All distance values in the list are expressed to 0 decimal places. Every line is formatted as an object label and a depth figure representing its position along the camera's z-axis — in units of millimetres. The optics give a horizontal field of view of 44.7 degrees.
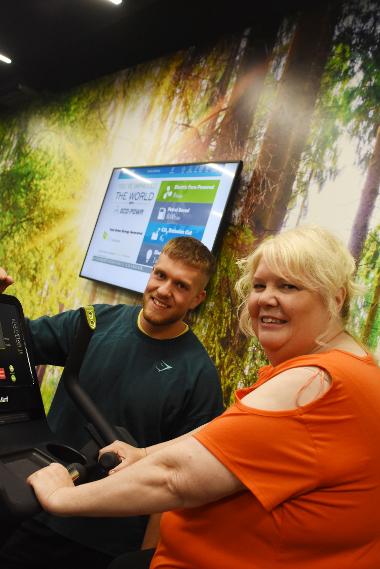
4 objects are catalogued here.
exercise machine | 1017
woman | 864
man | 1605
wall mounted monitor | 2398
